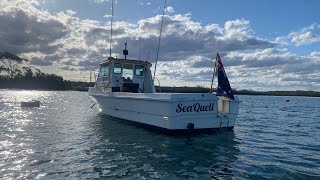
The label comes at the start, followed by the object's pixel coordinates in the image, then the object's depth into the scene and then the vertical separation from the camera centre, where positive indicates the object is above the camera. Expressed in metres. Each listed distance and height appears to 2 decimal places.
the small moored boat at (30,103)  23.47 -1.75
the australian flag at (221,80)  10.54 +0.48
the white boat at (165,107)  9.80 -0.84
